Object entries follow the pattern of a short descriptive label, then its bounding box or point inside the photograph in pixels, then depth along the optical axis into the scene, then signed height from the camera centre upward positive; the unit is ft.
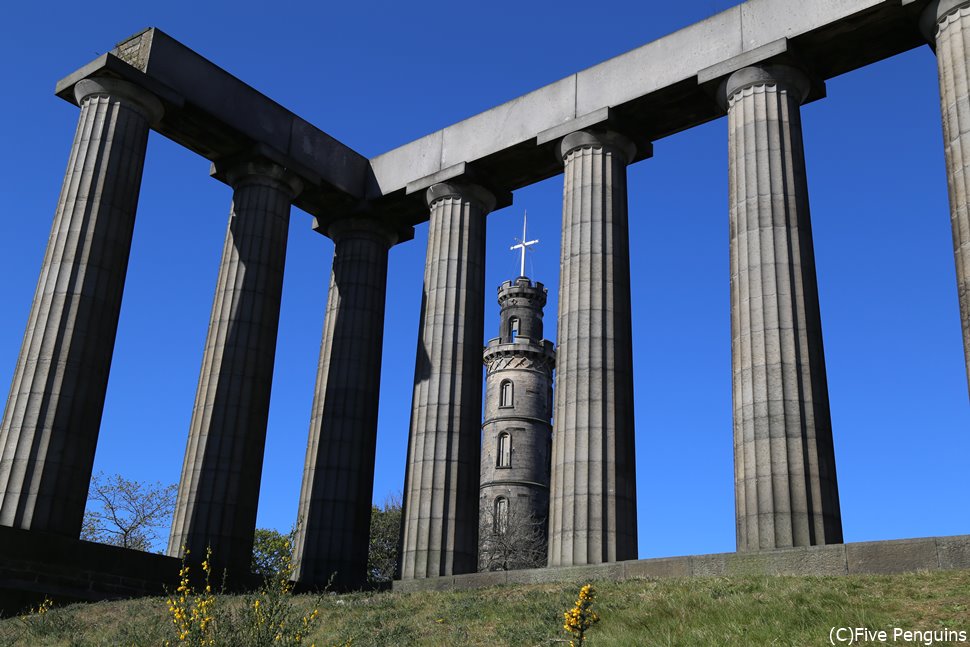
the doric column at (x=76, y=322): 92.12 +33.94
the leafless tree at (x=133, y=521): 225.35 +37.07
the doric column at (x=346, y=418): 115.03 +32.51
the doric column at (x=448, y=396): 106.01 +32.68
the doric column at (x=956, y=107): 83.25 +50.43
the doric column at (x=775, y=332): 84.02 +32.74
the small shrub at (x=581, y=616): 36.14 +3.62
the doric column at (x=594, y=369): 94.17 +32.30
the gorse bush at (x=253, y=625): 42.47 +3.33
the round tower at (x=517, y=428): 333.83 +95.65
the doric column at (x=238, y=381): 105.70 +33.12
